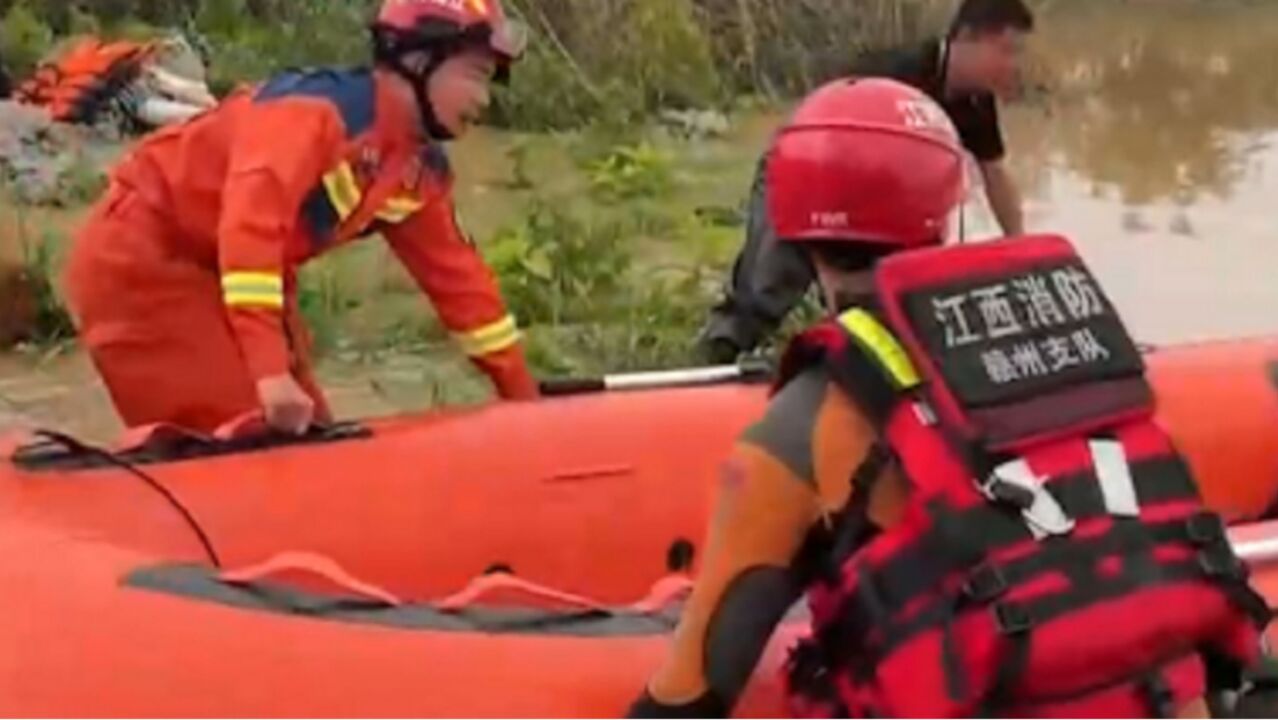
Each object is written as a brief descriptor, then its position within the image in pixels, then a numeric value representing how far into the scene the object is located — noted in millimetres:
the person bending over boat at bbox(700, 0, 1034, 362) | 5383
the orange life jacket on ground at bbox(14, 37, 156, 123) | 9359
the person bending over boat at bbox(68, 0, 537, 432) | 4148
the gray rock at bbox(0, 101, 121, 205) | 8422
